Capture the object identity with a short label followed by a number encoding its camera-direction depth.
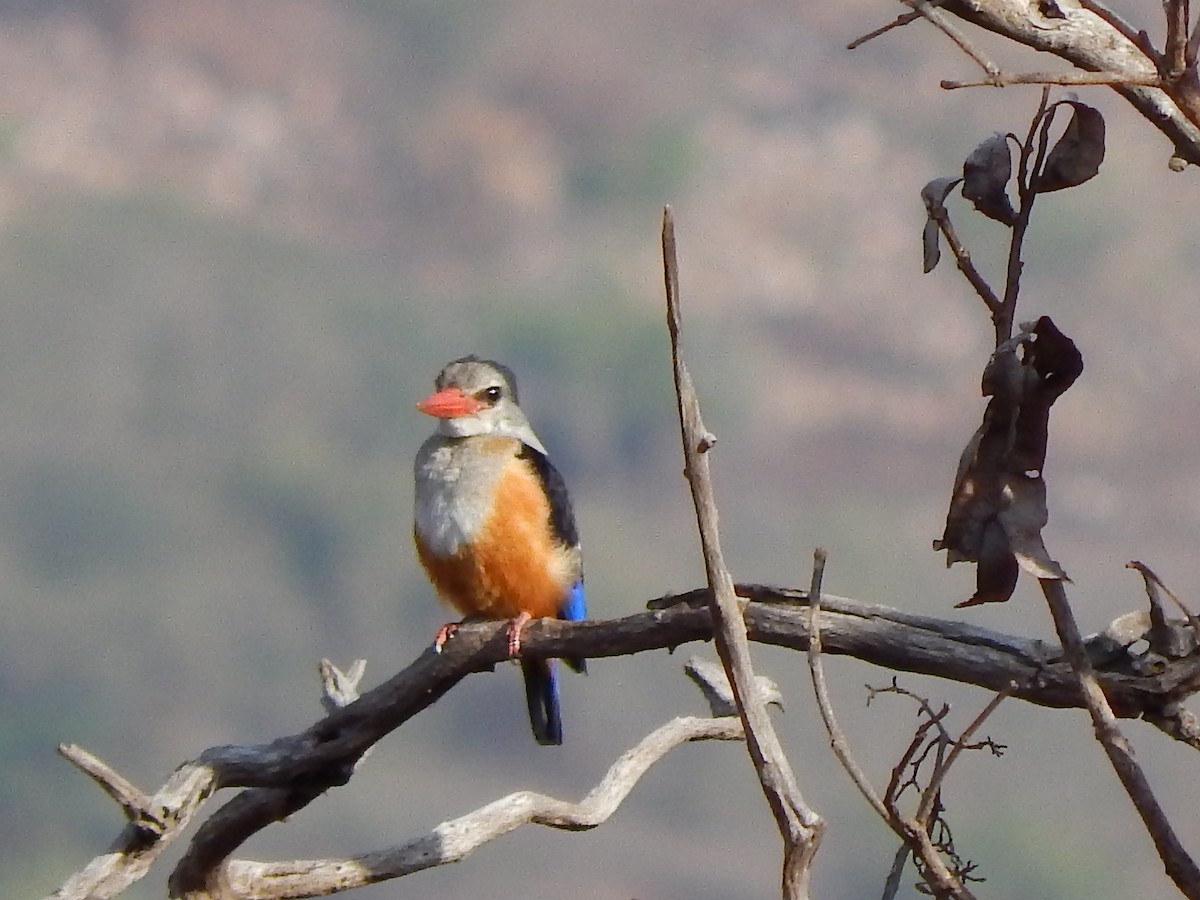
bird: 10.14
